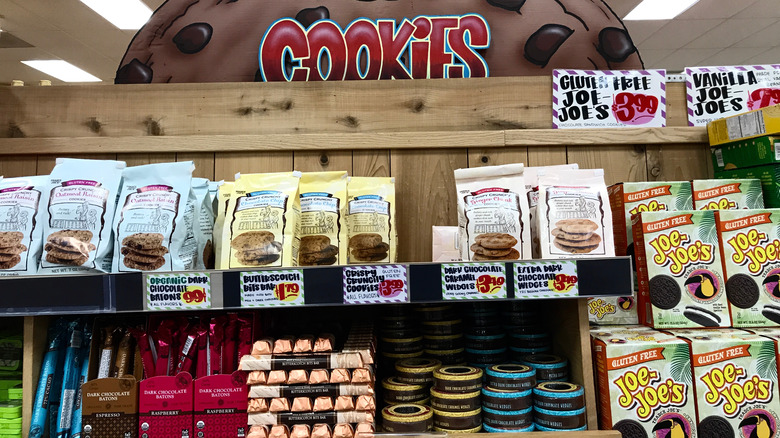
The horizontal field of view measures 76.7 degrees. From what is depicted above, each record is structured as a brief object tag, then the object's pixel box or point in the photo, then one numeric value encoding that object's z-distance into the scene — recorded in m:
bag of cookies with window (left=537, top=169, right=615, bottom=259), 1.29
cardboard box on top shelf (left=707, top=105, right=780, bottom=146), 1.54
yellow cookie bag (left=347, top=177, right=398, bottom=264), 1.49
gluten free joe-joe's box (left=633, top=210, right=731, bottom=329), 1.44
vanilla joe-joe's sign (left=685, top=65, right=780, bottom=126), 1.83
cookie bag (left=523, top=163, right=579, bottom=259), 1.40
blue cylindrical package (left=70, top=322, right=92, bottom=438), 1.24
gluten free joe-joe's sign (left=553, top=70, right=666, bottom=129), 1.81
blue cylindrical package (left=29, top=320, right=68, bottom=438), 1.21
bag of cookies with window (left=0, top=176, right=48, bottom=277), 1.29
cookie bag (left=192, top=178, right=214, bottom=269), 1.40
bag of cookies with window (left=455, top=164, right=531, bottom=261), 1.34
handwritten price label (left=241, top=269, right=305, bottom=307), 1.11
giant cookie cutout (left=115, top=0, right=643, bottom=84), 1.93
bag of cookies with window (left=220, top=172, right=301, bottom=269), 1.27
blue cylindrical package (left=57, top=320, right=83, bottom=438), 1.24
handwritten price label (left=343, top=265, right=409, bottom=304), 1.11
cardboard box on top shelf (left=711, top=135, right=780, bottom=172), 1.54
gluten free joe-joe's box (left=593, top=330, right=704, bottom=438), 1.23
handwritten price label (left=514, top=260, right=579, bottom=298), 1.12
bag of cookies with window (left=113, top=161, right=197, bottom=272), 1.27
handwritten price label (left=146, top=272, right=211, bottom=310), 1.11
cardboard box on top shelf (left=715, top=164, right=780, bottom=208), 1.54
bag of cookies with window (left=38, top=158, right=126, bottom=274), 1.29
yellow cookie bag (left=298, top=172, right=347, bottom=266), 1.41
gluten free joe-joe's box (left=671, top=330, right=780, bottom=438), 1.25
